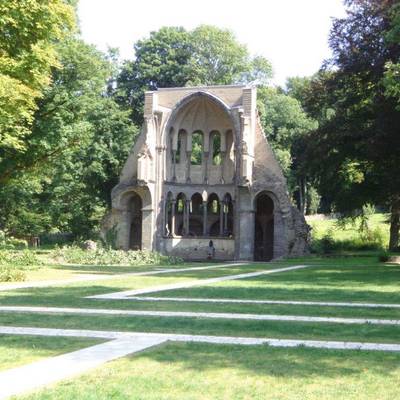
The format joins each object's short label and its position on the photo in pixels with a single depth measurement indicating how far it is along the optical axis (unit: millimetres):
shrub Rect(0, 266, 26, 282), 19058
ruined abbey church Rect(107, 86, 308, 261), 38469
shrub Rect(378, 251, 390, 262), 31172
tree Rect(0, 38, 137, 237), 27062
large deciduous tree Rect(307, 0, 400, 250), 25719
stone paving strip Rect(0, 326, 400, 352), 8219
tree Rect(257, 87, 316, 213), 55469
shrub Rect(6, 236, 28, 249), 43781
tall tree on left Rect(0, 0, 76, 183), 18156
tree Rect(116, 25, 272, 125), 53094
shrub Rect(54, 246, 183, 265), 31183
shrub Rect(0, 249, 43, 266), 23188
